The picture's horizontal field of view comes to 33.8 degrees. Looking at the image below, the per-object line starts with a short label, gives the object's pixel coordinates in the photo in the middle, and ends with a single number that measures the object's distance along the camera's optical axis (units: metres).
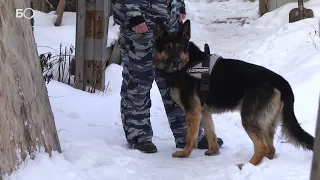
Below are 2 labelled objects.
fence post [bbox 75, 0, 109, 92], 7.12
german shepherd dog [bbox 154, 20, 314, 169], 4.46
